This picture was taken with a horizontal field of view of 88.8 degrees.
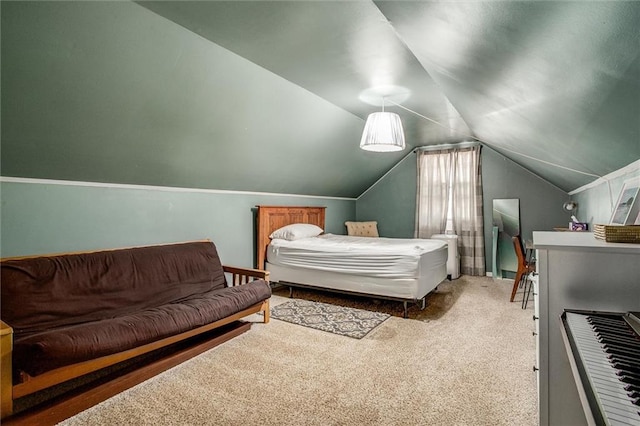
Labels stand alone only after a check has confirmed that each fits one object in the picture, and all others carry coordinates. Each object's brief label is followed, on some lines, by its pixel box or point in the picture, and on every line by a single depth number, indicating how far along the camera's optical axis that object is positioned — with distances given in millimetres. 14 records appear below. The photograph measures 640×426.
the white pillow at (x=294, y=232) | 4582
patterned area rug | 3105
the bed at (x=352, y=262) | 3512
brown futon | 1751
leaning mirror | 5320
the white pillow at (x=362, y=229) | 6281
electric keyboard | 661
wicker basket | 1328
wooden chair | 3760
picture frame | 1936
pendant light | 3289
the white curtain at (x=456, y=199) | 5500
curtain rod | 5623
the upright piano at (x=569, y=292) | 1245
